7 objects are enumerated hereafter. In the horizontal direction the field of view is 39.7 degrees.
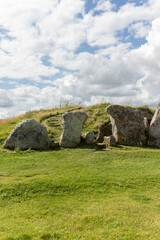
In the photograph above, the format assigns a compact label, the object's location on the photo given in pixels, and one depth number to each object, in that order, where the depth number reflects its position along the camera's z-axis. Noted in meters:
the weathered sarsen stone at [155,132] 19.73
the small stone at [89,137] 20.19
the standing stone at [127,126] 20.16
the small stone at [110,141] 19.25
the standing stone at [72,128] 19.75
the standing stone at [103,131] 20.99
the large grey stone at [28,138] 19.35
